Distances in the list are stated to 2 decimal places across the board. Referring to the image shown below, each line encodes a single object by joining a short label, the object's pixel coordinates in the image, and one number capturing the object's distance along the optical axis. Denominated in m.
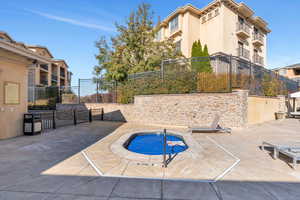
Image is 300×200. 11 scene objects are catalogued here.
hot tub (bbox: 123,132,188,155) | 6.57
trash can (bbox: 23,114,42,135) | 7.50
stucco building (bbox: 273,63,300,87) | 29.34
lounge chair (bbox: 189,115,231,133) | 8.36
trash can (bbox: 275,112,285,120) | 13.54
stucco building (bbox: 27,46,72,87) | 28.84
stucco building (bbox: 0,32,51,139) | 6.66
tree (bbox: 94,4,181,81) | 16.27
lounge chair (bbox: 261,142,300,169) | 4.31
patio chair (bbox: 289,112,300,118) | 13.96
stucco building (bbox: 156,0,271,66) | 17.91
